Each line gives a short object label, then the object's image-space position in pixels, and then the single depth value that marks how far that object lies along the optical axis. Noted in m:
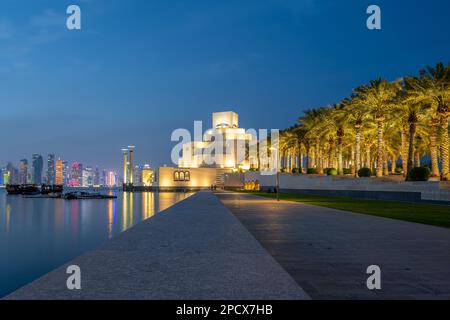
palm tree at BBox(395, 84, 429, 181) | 37.59
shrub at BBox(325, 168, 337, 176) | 53.75
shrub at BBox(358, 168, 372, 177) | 44.78
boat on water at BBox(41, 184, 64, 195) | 133.05
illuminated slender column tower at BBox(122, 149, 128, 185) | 142.96
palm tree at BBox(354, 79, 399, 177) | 43.03
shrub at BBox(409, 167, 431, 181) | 34.25
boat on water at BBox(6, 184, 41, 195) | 135.07
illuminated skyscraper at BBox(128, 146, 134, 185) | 139.88
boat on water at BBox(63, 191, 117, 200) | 79.63
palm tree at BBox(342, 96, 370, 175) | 46.04
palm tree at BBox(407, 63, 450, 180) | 34.97
